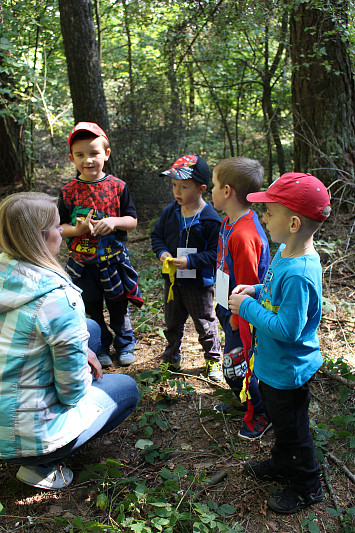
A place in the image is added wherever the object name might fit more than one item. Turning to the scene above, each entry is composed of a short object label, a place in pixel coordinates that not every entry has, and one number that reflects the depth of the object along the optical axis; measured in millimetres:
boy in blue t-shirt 1706
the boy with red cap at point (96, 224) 2943
